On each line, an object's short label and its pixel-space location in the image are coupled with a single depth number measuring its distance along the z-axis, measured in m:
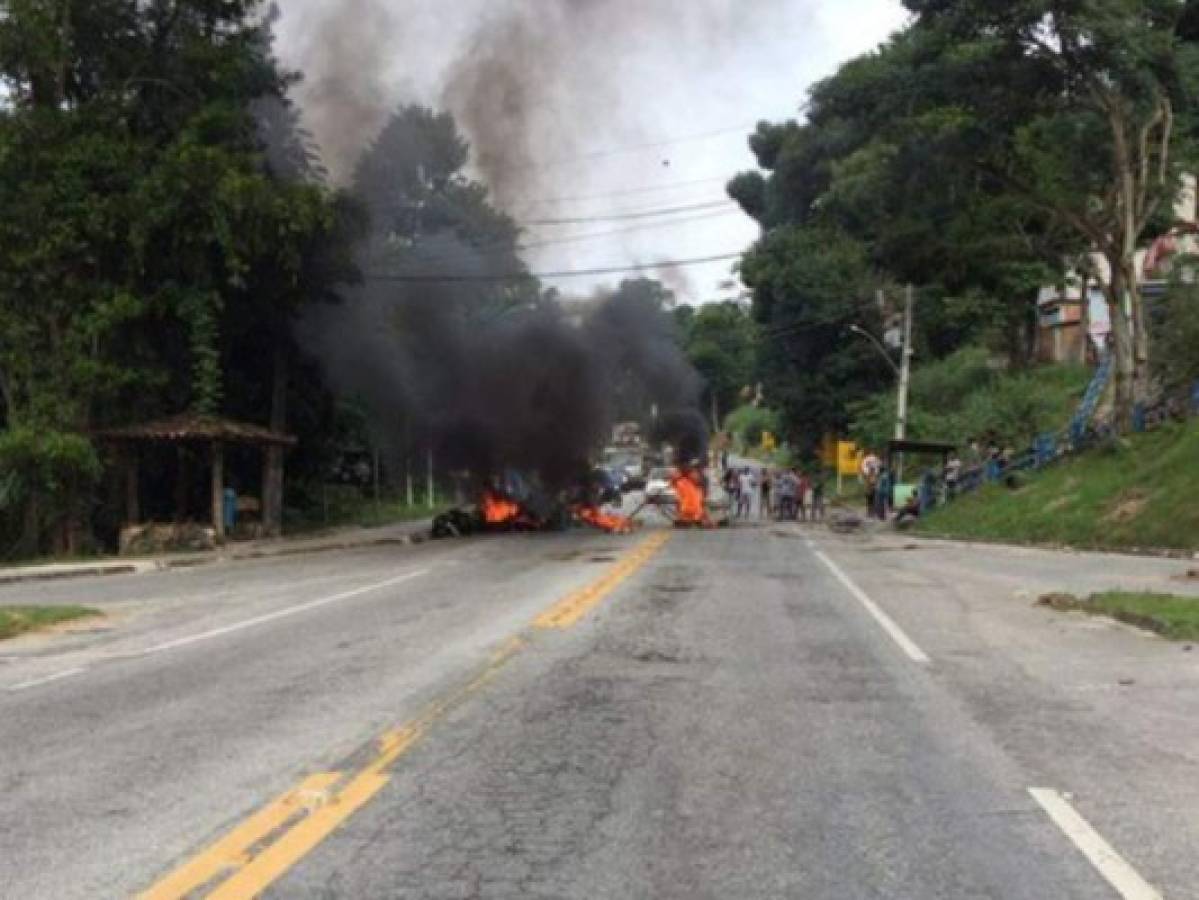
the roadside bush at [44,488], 28.38
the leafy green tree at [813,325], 59.91
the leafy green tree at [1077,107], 29.62
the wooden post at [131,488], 32.28
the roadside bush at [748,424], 105.19
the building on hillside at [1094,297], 46.31
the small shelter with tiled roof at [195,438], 30.67
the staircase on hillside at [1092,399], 34.04
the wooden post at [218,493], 31.83
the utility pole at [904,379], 41.88
